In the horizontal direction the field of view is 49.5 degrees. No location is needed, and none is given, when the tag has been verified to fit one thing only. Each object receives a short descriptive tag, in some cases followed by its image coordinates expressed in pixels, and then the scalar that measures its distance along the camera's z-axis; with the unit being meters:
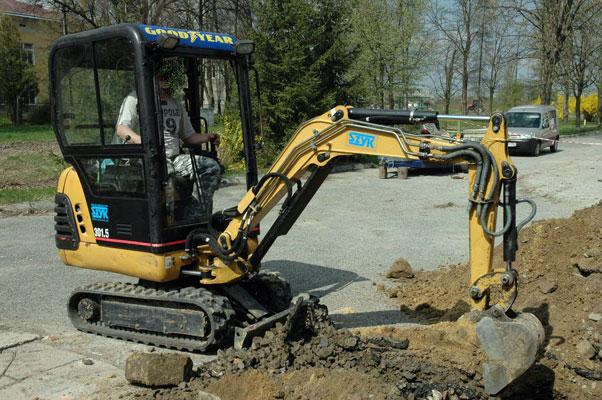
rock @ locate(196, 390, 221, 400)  4.41
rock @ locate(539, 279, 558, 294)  6.33
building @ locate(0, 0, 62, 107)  47.91
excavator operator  5.64
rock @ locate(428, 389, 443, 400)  4.48
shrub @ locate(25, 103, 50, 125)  46.97
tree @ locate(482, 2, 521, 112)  46.59
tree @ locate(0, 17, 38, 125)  44.66
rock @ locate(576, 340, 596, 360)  5.13
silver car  25.19
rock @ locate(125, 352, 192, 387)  4.76
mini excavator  5.19
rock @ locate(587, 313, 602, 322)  5.56
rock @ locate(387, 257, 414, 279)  8.09
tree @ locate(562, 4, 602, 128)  43.84
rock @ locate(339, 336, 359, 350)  5.04
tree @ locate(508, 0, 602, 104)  39.03
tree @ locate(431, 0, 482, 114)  47.12
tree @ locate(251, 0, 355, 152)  20.09
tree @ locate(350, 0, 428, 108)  28.39
